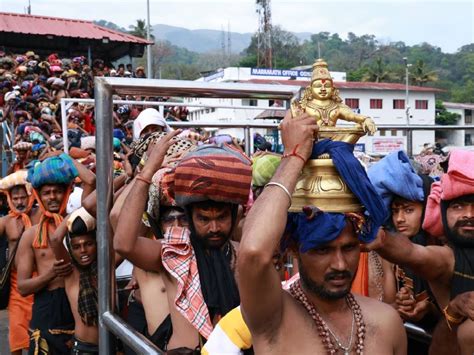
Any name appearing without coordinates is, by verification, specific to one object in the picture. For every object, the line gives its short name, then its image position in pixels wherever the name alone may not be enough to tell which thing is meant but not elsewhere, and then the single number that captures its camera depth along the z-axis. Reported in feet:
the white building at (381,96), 140.97
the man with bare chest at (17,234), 15.21
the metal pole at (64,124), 16.20
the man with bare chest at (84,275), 12.17
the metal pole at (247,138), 16.16
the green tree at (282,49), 245.14
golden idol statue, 6.04
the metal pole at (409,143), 16.66
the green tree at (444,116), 170.09
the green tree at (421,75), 208.11
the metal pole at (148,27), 61.01
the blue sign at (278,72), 135.93
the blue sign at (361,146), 30.30
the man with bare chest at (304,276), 5.39
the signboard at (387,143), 26.48
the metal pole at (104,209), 8.04
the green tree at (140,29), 202.49
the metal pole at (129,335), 6.54
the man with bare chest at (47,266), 13.08
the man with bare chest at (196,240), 7.75
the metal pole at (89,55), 77.25
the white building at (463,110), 178.73
